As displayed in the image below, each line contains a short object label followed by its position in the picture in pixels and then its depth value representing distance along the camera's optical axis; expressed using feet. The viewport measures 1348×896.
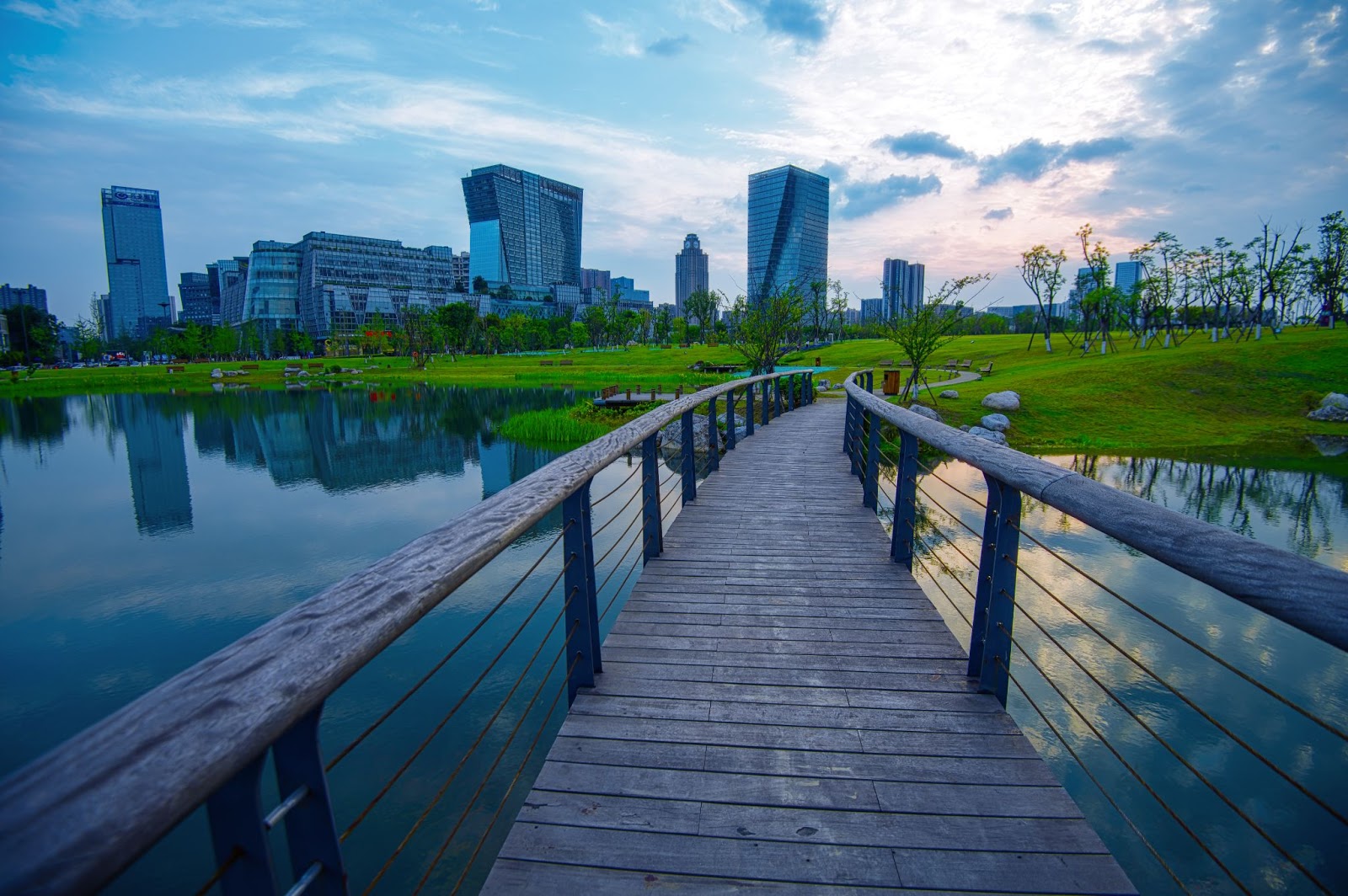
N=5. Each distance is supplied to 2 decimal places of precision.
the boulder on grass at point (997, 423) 58.13
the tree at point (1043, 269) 118.21
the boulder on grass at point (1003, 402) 63.72
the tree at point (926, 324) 67.31
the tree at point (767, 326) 79.25
